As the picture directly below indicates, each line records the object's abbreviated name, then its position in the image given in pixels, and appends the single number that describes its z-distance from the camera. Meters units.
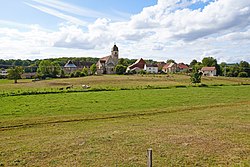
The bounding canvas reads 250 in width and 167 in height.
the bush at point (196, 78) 63.84
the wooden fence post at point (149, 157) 5.66
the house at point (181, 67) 147.00
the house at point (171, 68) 136.62
